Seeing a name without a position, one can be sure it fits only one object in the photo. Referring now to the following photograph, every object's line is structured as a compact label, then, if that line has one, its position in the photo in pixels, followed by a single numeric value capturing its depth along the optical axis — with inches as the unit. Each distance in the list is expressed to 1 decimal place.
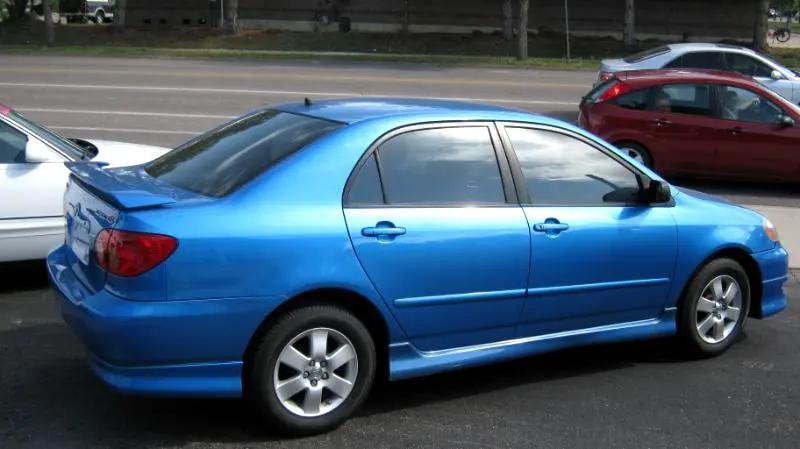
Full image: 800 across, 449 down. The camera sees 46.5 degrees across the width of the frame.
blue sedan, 164.1
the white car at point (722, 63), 658.2
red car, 462.3
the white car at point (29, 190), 260.8
